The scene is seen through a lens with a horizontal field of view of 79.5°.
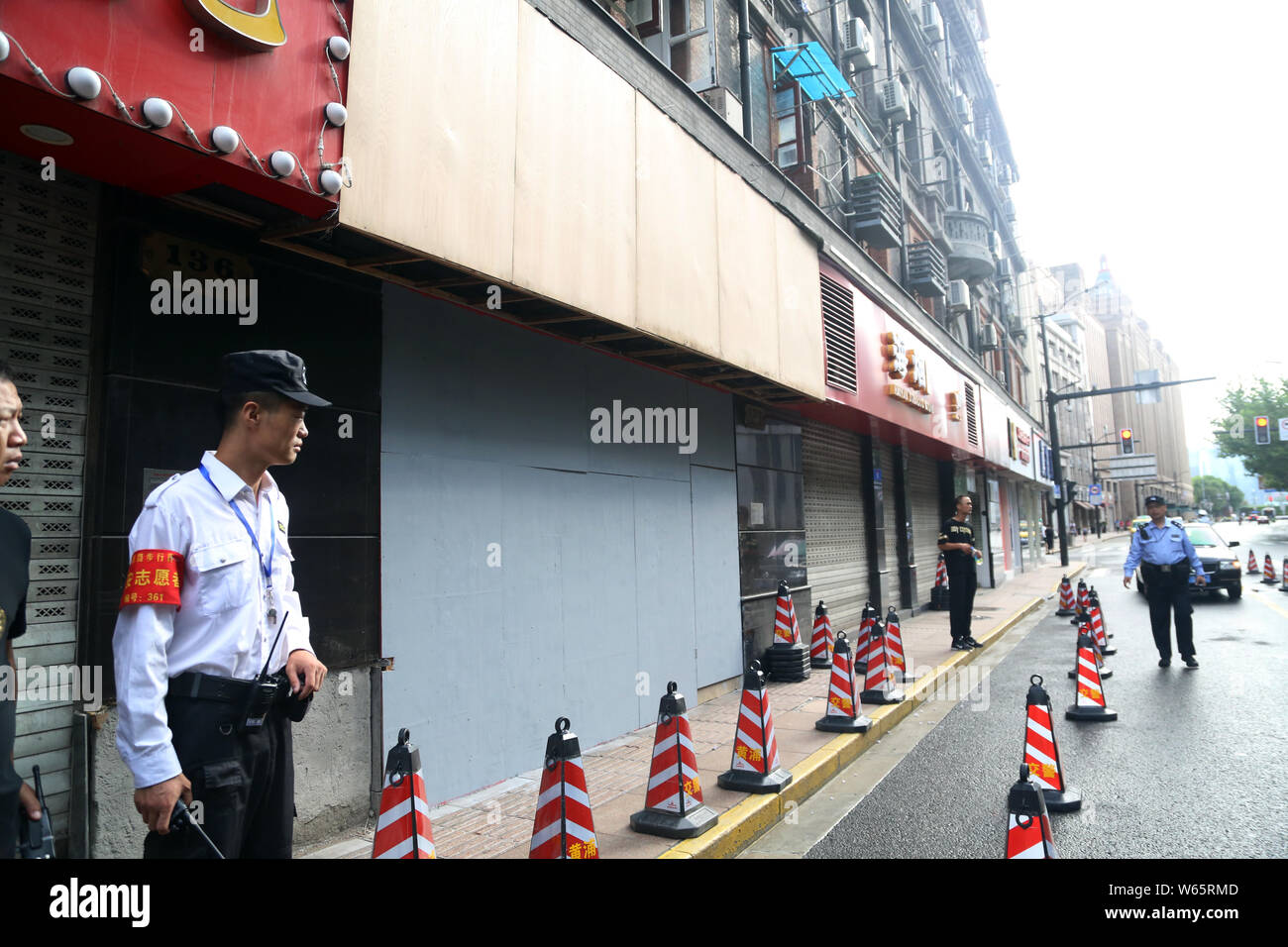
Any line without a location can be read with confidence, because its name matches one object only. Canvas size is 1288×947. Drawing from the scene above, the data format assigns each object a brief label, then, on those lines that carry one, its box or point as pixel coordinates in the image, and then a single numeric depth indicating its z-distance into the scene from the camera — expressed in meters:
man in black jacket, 2.06
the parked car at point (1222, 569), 16.38
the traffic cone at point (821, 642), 10.16
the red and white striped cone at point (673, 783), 4.59
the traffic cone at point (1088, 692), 7.30
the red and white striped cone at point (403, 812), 3.16
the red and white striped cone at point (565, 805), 3.72
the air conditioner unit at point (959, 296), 21.56
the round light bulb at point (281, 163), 3.59
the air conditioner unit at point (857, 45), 15.05
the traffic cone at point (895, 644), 8.77
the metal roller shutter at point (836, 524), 12.34
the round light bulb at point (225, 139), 3.35
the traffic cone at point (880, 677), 8.05
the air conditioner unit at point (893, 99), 17.52
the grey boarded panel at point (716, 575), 8.52
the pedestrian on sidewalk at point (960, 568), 10.91
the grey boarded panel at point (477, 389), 5.31
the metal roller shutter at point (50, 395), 3.44
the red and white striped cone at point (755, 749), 5.33
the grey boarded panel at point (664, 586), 7.57
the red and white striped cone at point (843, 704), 6.91
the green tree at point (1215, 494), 140.25
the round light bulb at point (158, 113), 3.12
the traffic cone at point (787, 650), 9.47
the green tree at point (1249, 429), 59.94
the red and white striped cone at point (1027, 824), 2.98
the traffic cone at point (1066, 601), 16.03
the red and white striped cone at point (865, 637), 8.07
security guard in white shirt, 2.16
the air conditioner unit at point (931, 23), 21.53
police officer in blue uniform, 9.06
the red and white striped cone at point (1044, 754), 5.04
